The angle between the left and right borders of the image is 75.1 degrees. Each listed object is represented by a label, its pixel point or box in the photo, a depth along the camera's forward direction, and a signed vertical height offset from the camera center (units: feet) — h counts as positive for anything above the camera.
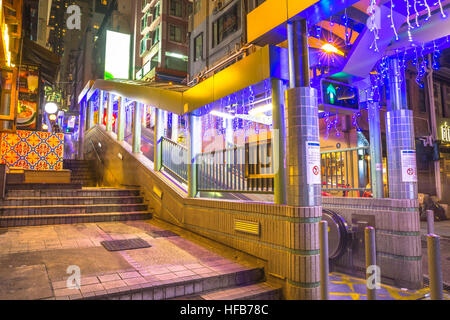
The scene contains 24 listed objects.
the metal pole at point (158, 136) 26.81 +4.70
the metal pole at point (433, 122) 52.75 +11.60
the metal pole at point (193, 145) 19.81 +2.79
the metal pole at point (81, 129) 56.59 +11.60
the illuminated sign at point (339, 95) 15.93 +5.06
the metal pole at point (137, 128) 30.84 +6.26
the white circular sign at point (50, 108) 59.06 +16.07
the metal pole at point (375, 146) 18.25 +2.48
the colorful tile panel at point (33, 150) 34.34 +4.50
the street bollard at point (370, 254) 8.44 -2.00
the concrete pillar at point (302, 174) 11.64 +0.47
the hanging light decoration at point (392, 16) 13.75 +8.11
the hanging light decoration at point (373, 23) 13.86 +7.96
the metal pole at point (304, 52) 12.37 +5.64
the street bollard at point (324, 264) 9.38 -2.53
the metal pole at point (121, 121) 34.73 +8.04
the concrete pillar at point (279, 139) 13.28 +2.16
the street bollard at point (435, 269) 8.00 -2.30
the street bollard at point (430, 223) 14.17 -1.84
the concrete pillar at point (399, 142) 15.61 +2.35
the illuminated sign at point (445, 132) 53.91 +9.72
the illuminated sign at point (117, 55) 110.83 +51.39
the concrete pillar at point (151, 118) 58.13 +14.62
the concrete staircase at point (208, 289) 10.37 -4.01
